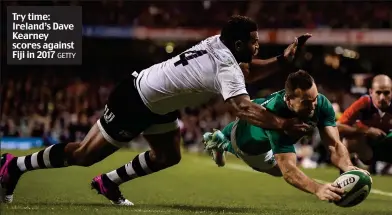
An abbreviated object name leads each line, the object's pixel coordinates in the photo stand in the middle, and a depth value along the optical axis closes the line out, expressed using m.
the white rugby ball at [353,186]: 11.05
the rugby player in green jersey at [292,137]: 11.82
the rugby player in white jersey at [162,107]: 11.79
